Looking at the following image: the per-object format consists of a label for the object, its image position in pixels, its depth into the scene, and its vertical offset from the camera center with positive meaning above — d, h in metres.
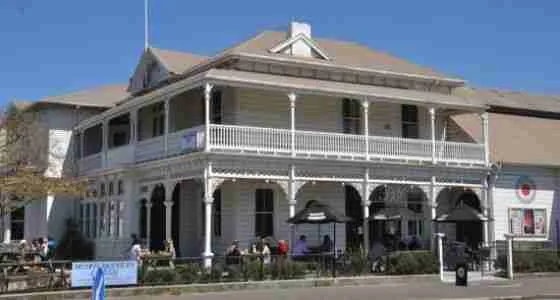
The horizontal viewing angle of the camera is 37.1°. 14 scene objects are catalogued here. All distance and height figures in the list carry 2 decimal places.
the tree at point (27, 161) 30.47 +2.49
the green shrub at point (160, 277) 21.94 -1.49
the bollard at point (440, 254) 26.28 -1.10
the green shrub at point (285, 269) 23.91 -1.42
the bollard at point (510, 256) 27.53 -1.22
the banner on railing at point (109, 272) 20.52 -1.29
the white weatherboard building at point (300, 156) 28.53 +2.36
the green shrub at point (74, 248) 34.97 -1.15
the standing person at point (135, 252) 25.53 -1.01
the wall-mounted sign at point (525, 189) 34.53 +1.26
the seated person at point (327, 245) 28.90 -0.89
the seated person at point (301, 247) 28.45 -0.93
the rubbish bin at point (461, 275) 24.52 -1.62
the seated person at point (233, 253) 24.29 -1.05
